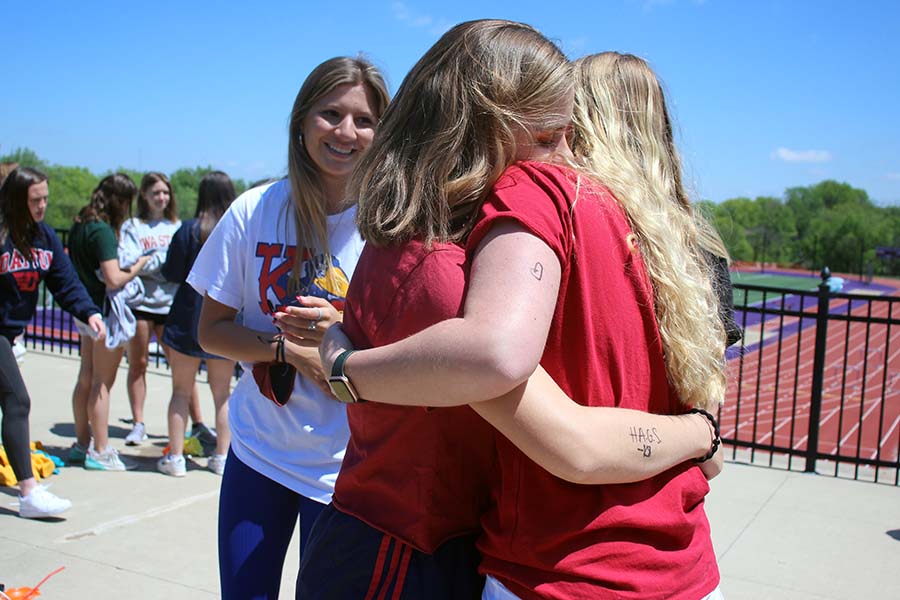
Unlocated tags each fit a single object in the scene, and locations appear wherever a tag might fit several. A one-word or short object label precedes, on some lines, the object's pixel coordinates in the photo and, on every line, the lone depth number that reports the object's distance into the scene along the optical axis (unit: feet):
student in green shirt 18.13
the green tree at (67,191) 199.44
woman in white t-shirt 7.53
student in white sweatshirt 19.99
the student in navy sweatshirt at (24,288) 14.37
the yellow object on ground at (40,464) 16.90
